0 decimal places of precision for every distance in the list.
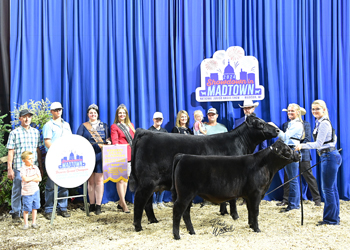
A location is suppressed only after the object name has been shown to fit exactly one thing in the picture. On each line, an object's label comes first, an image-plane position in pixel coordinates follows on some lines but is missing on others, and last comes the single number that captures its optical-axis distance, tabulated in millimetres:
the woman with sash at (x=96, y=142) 4246
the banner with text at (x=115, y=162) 4098
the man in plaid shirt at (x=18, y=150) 3826
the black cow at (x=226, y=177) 2893
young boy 3457
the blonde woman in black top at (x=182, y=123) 4523
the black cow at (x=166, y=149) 3320
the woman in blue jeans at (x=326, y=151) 3197
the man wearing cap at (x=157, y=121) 4438
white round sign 3756
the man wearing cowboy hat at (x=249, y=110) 4523
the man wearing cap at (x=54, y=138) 4023
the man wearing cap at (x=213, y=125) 4465
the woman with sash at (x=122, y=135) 4305
